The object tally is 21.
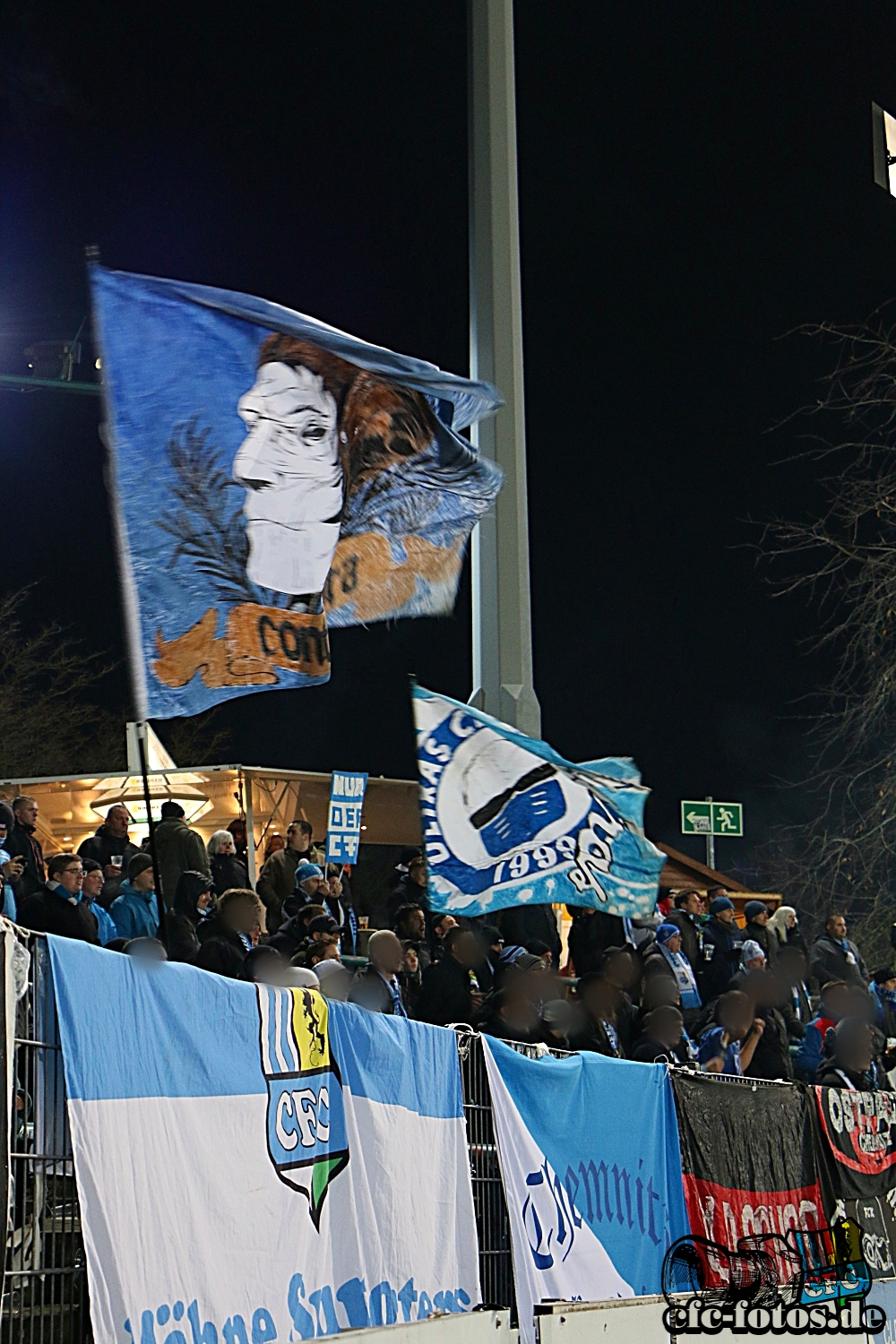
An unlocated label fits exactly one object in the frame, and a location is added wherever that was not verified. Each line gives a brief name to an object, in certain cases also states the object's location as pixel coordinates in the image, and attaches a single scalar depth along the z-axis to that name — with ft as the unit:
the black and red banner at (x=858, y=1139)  41.09
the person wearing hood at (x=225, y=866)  49.11
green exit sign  84.99
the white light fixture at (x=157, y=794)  69.26
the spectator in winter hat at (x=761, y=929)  56.65
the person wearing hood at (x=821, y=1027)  47.83
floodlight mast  42.63
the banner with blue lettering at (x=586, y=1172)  26.86
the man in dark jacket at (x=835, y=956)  54.75
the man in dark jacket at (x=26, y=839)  42.47
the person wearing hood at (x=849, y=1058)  44.57
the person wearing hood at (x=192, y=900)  41.77
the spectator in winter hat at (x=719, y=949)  51.78
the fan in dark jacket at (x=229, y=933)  31.45
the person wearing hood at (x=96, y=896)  39.27
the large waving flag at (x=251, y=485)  24.27
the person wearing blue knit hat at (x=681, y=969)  49.85
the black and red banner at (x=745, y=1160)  34.45
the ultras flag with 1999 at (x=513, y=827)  32.50
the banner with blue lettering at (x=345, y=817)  56.08
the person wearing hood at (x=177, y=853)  47.67
